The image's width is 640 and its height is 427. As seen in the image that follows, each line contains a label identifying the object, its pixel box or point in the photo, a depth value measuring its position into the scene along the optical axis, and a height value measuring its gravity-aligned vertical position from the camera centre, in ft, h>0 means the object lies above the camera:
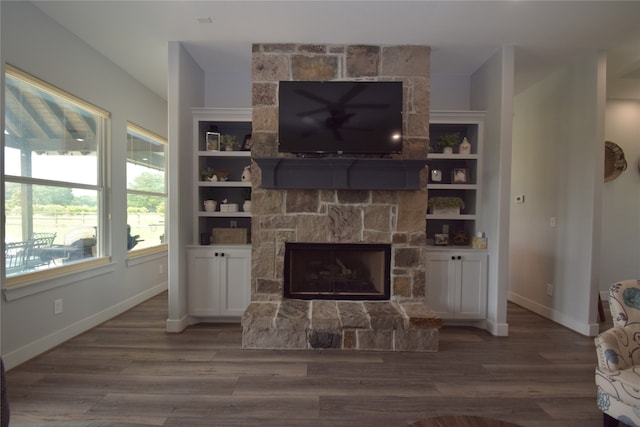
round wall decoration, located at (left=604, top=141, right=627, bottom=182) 13.17 +2.06
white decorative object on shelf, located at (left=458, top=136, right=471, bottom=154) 11.17 +2.21
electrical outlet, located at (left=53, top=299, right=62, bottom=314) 9.10 -3.07
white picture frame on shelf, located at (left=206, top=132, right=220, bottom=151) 11.30 +2.37
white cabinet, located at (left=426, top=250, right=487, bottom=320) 10.71 -2.65
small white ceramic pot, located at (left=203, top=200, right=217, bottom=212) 11.34 +0.00
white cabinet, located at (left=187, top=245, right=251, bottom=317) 10.73 -2.63
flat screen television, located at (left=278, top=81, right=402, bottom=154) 9.78 +2.92
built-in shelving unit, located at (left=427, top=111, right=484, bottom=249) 11.11 +1.35
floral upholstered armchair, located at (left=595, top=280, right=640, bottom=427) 5.32 -2.79
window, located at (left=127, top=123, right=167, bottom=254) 13.25 +0.74
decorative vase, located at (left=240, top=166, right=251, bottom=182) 11.21 +1.16
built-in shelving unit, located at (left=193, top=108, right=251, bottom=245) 11.07 +1.22
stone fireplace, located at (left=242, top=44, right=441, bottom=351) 10.11 +0.21
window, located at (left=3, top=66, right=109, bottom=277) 8.16 +0.86
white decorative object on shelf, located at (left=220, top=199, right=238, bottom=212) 11.44 -0.07
